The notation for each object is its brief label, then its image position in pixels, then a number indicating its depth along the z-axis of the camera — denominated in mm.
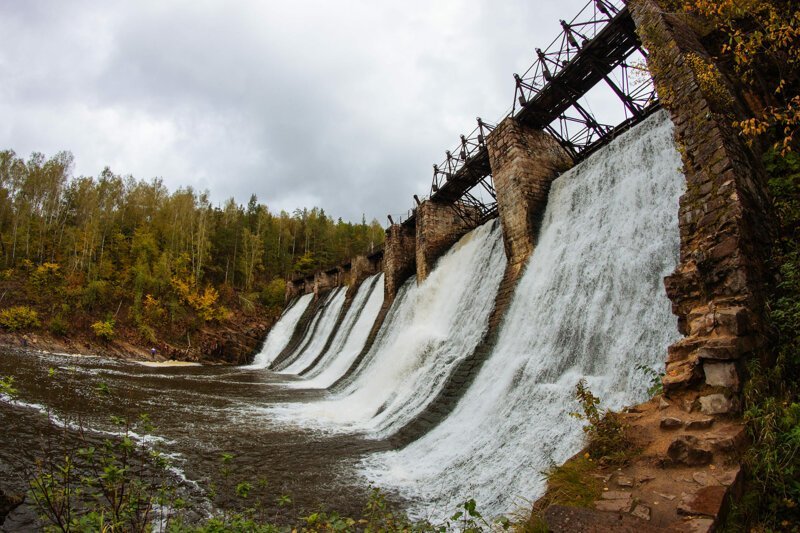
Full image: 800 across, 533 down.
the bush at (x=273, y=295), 44812
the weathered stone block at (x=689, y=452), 3246
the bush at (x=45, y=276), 30453
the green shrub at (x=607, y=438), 3713
